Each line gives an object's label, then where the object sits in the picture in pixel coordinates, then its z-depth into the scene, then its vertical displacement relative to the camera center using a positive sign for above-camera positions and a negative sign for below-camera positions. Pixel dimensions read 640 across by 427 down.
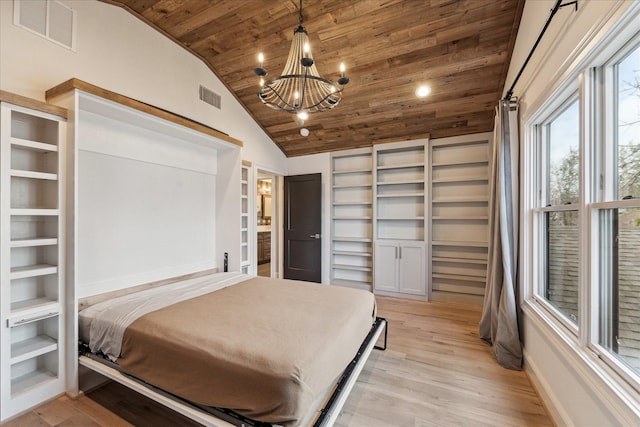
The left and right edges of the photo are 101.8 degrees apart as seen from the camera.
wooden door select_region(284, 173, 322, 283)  4.88 -0.28
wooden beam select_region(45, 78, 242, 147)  1.89 +0.93
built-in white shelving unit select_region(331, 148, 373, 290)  4.72 -0.10
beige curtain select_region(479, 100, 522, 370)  2.36 -0.32
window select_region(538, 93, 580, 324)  1.74 +0.05
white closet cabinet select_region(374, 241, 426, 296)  4.14 -0.89
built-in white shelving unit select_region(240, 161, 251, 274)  3.85 -0.15
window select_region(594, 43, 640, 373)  1.19 -0.02
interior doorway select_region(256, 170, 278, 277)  5.23 -0.30
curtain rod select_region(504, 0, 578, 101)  1.52 +1.22
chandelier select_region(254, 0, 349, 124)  1.77 +1.00
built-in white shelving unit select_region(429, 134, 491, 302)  3.93 -0.05
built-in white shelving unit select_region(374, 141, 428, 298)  4.18 -0.09
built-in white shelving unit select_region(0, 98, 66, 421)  1.67 -0.32
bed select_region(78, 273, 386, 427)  1.27 -0.78
